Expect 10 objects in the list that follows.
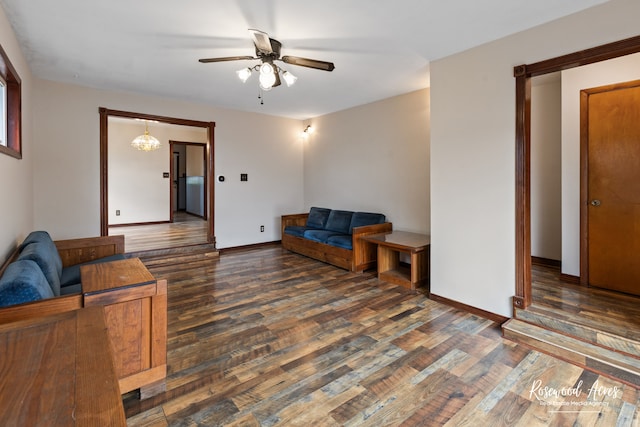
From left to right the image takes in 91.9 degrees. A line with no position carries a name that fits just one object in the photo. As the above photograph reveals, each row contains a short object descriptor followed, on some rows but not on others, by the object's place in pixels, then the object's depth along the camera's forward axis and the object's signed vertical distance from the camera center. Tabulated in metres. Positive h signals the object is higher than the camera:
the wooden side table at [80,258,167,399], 1.73 -0.63
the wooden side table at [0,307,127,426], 0.67 -0.43
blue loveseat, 1.51 -0.37
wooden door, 3.06 +0.26
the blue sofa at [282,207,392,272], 4.39 -0.36
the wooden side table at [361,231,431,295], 3.65 -0.60
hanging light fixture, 6.80 +1.57
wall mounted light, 6.25 +1.65
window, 2.70 +0.93
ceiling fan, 2.56 +1.25
